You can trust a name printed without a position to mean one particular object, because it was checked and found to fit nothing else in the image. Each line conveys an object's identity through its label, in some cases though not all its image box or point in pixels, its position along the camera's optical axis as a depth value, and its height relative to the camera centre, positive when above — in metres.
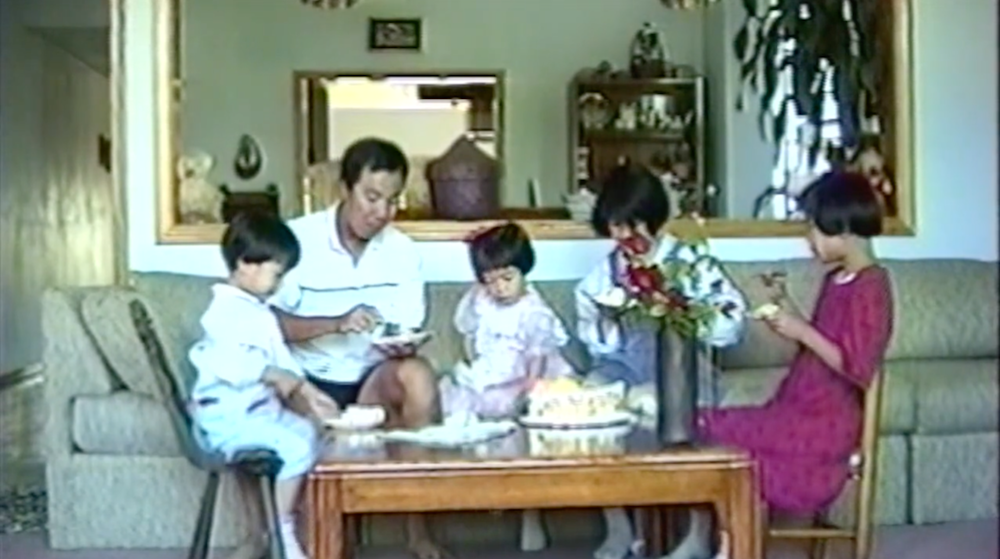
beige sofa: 4.18 -0.52
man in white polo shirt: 3.88 -0.13
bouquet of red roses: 3.14 -0.10
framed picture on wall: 6.05 +0.83
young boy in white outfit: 3.43 -0.29
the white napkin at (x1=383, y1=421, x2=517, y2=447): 3.12 -0.39
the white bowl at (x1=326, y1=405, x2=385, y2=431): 3.33 -0.38
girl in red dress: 3.36 -0.28
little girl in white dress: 3.91 -0.24
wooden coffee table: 2.88 -0.44
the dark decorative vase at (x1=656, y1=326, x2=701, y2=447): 3.08 -0.29
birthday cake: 3.23 -0.33
